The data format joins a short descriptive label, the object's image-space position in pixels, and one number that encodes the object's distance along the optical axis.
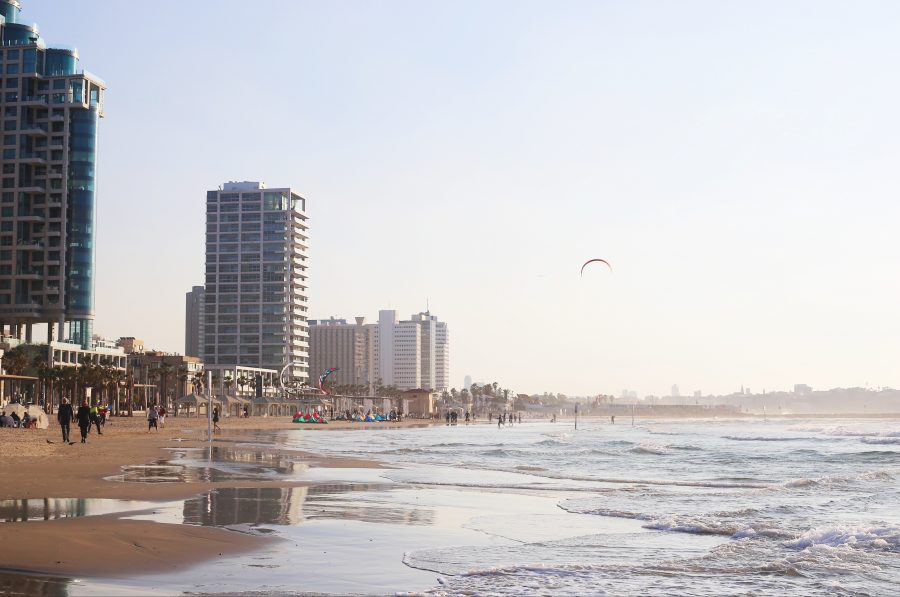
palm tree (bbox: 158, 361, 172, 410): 134.25
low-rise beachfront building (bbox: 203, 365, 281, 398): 165.38
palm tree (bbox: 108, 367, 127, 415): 111.09
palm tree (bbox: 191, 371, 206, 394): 142.88
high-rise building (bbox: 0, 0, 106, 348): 116.69
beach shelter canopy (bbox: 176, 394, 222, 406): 99.12
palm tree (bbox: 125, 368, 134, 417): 121.20
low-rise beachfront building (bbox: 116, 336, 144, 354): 166.34
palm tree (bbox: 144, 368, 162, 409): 138.62
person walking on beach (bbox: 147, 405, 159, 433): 53.84
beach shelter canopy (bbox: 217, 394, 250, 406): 112.98
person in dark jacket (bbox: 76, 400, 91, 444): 33.09
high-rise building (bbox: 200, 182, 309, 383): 193.12
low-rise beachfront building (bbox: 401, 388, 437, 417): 174.00
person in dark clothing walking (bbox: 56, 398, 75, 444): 31.92
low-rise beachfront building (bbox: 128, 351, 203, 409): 140.00
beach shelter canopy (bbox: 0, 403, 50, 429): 49.62
